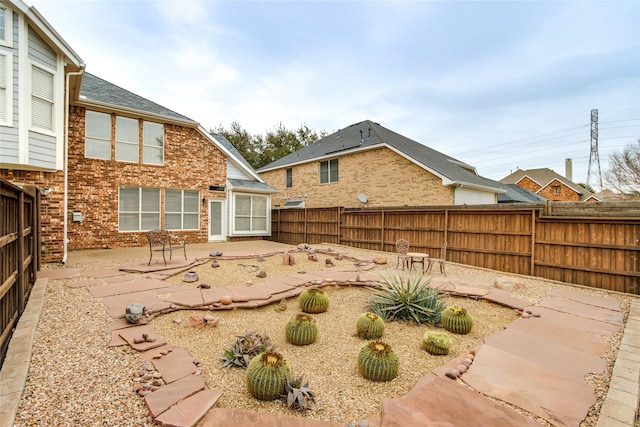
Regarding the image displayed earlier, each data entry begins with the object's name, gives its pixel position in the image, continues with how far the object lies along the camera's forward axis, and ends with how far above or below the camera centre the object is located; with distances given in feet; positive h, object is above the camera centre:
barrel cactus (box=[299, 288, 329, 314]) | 15.84 -4.81
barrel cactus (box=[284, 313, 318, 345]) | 11.83 -4.77
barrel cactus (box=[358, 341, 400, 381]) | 9.25 -4.72
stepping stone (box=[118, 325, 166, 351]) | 10.40 -4.78
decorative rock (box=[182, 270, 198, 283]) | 20.65 -4.76
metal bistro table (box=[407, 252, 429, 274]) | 25.54 -3.86
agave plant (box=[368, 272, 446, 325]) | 14.98 -4.68
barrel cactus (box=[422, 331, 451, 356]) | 11.30 -4.94
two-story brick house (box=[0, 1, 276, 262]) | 23.41 +5.34
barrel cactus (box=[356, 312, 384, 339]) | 12.54 -4.81
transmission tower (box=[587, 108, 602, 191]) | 112.18 +24.74
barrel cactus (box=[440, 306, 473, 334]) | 13.44 -4.85
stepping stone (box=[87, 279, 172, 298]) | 16.76 -4.77
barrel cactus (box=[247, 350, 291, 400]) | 8.02 -4.55
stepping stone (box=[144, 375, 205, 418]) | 7.14 -4.74
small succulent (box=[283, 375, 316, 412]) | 7.78 -4.86
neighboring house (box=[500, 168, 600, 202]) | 98.99 +9.75
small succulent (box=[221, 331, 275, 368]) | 9.86 -4.82
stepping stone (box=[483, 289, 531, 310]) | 17.29 -5.14
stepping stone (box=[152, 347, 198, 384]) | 8.69 -4.85
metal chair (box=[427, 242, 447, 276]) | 25.37 -4.14
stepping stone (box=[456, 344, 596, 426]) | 7.89 -5.12
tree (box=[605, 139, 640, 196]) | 71.26 +11.41
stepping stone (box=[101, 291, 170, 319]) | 13.86 -4.79
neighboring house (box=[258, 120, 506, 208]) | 45.62 +6.62
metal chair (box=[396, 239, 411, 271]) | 28.86 -3.34
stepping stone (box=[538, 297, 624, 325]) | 15.90 -5.35
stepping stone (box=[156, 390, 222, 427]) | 6.64 -4.76
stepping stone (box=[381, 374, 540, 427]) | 7.16 -4.99
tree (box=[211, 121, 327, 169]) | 101.14 +23.69
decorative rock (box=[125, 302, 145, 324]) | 12.49 -4.42
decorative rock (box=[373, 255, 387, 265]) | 30.01 -4.81
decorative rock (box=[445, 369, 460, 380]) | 9.30 -5.01
